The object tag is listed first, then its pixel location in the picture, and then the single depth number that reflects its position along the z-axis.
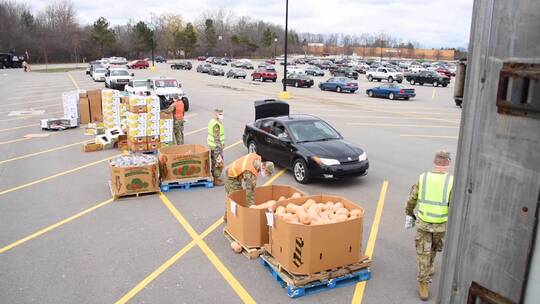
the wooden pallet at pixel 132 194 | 10.26
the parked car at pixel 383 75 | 51.22
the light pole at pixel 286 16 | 31.20
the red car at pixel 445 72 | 58.25
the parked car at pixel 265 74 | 51.38
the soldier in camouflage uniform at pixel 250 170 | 7.42
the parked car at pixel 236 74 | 56.25
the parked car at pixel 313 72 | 60.81
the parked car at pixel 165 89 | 24.00
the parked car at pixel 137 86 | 25.43
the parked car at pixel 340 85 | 39.19
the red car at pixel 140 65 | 77.81
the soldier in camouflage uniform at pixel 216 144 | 10.77
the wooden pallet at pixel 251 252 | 7.11
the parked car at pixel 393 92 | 33.12
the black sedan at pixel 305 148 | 10.95
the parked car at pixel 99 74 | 46.88
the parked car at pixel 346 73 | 53.84
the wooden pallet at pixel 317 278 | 6.04
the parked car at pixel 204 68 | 64.25
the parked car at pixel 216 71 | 60.88
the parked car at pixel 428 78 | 45.66
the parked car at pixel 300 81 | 44.00
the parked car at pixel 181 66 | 76.25
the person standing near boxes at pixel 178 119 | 14.94
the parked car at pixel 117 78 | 35.00
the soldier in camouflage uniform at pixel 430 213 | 5.62
